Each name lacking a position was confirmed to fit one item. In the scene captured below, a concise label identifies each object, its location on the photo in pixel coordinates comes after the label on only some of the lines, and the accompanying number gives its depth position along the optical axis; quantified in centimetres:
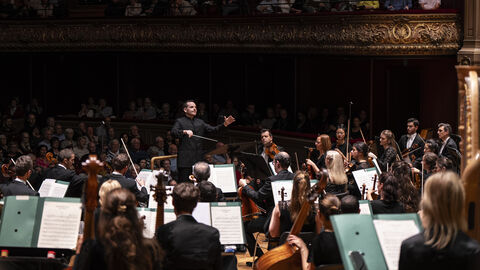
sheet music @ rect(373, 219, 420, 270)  454
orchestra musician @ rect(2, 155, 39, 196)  714
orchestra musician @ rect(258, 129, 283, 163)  1011
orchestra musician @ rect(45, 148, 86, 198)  789
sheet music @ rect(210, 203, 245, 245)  621
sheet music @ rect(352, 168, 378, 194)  798
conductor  1024
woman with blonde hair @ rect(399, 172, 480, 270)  388
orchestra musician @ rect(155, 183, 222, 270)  475
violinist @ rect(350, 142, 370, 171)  899
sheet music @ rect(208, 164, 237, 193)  844
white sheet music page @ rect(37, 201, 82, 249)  549
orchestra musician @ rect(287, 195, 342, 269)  519
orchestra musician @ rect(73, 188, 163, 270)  409
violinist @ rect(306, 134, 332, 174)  973
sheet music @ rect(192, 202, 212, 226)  620
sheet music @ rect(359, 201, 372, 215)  621
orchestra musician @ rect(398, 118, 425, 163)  1055
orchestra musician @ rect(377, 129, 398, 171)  957
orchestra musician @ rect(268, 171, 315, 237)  625
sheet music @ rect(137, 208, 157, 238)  613
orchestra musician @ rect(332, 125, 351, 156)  1076
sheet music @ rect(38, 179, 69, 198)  746
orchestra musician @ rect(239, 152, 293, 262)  767
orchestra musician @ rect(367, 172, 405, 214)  633
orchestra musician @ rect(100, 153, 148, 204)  734
